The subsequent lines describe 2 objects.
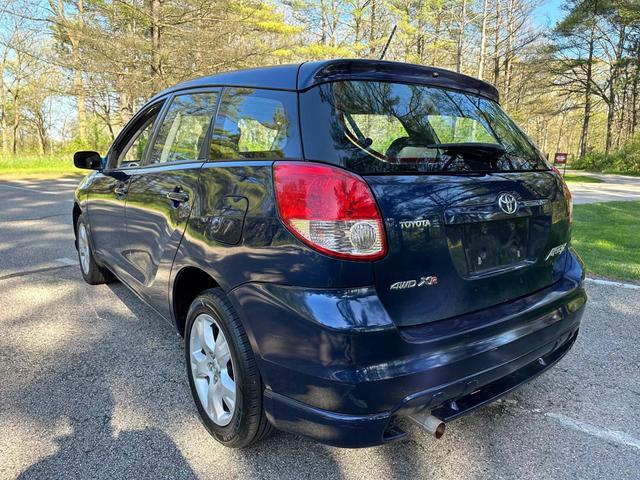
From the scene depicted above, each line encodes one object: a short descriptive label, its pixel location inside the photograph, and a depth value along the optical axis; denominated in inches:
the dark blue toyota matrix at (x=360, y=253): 62.3
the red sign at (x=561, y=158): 396.8
